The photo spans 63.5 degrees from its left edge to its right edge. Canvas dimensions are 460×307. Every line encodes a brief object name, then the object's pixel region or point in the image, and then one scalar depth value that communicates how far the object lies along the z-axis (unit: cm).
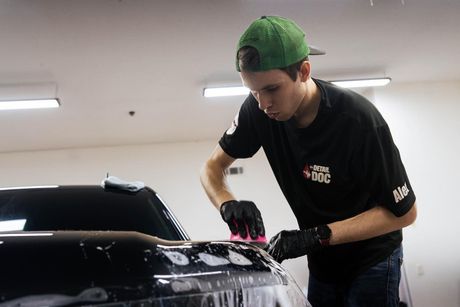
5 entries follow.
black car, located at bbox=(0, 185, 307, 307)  56
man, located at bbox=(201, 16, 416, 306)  110
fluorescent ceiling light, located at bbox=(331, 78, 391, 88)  519
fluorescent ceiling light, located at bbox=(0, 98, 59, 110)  477
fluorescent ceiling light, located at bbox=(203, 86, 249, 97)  506
